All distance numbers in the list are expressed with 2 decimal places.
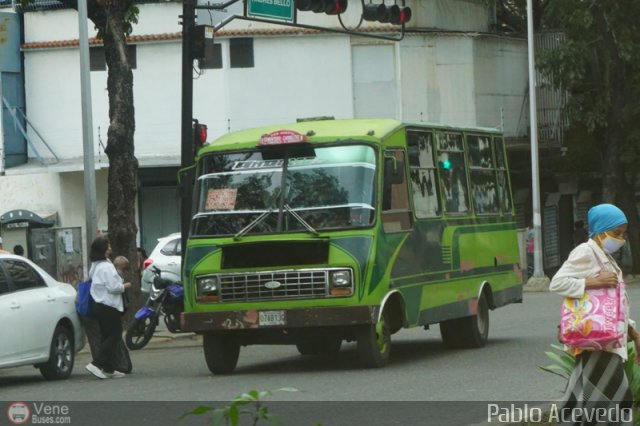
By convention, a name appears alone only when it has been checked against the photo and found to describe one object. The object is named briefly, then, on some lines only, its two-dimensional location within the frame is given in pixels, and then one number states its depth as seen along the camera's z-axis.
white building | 39.78
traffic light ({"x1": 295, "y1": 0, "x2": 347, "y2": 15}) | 22.41
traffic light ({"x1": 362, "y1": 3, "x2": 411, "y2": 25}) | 23.38
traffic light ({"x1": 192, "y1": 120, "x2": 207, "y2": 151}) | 22.66
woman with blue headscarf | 9.17
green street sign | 22.88
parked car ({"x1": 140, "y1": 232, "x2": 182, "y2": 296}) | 30.08
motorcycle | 22.23
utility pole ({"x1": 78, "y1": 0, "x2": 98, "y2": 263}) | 23.36
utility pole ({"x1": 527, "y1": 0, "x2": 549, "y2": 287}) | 39.59
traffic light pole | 22.72
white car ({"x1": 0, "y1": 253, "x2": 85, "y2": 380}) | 16.66
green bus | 16.67
